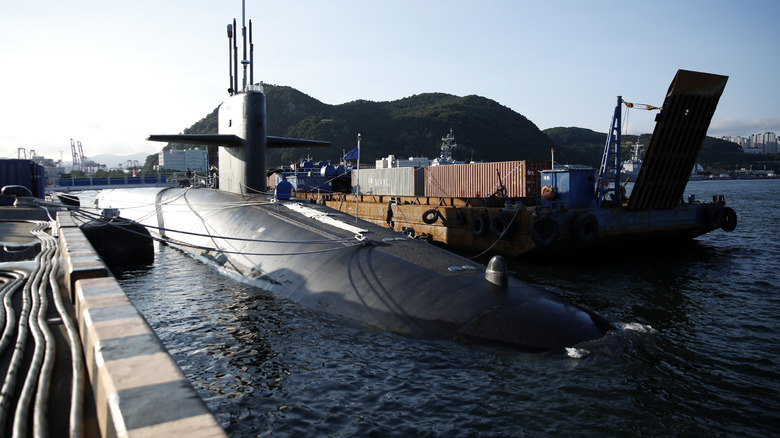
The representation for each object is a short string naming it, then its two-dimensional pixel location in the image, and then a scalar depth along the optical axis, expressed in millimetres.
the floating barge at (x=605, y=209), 20109
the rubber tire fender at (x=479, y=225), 21500
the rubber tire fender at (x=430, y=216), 24062
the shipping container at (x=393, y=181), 37156
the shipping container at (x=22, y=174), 28016
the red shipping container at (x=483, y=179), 28609
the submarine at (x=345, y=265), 8461
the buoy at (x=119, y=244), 17047
